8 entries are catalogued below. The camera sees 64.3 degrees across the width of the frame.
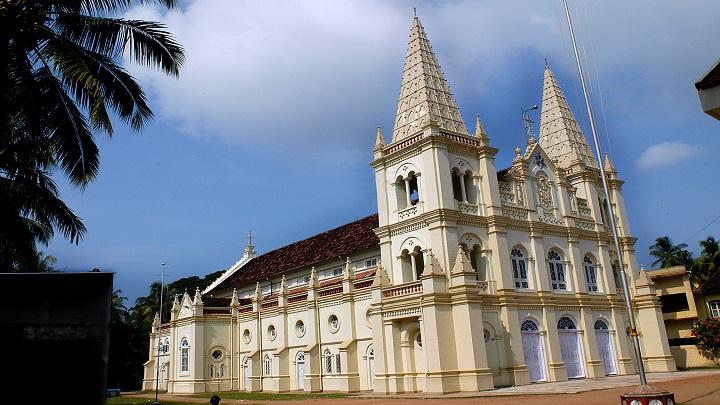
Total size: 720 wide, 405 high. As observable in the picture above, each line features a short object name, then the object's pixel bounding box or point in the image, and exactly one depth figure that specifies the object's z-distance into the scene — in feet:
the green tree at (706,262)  165.78
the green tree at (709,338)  120.78
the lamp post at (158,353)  152.17
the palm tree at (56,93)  46.32
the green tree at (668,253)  191.31
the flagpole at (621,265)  45.80
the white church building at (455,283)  88.99
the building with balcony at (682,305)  128.88
